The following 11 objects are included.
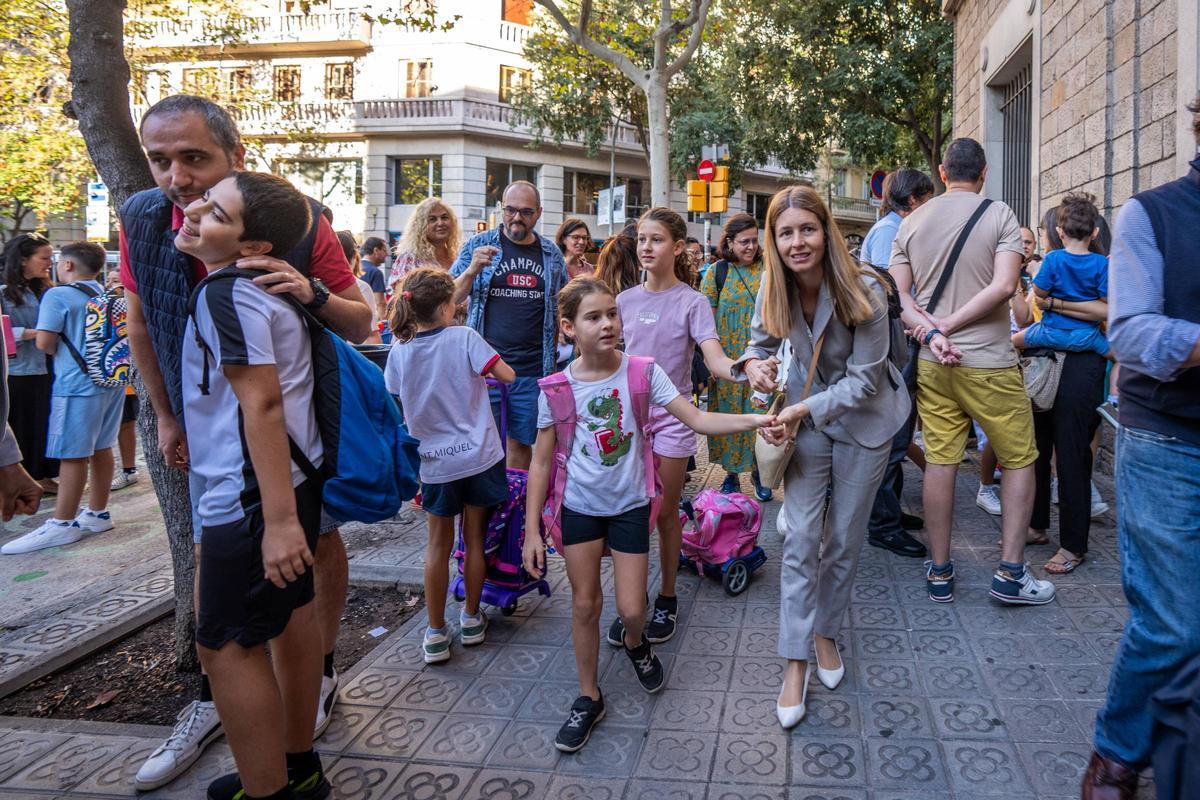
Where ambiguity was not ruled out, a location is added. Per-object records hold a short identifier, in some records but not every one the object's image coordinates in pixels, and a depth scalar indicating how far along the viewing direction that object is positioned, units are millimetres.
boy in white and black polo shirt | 2424
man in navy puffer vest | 2717
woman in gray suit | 3330
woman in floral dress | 5848
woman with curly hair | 5914
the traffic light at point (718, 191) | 15266
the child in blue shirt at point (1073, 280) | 4770
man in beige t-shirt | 4312
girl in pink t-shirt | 4223
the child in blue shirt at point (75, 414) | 6426
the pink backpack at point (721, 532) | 4832
